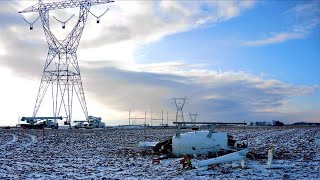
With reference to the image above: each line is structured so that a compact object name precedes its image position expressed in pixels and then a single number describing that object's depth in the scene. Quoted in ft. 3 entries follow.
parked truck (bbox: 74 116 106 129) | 349.00
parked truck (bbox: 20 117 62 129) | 315.37
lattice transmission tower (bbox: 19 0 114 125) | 270.40
